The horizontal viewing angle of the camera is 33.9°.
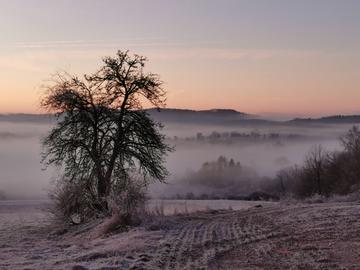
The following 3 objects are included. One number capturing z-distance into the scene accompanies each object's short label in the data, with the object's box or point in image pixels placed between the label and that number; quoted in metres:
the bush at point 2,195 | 99.41
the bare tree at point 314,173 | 74.12
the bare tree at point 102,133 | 32.38
